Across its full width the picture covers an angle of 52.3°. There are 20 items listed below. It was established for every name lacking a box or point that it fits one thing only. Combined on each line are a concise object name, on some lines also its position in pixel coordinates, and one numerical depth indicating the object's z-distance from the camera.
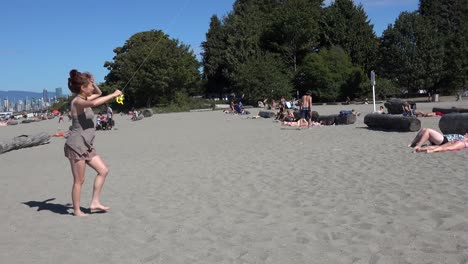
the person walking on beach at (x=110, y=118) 30.31
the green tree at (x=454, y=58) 52.97
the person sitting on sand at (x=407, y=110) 22.19
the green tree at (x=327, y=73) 59.97
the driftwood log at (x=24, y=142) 18.52
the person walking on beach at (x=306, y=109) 21.19
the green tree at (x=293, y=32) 68.69
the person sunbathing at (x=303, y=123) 21.69
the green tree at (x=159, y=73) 64.50
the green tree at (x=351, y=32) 68.19
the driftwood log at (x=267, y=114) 31.38
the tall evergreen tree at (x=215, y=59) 76.31
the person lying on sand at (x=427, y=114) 23.53
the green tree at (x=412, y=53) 54.50
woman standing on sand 6.35
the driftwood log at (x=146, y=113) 48.61
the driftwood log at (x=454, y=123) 12.52
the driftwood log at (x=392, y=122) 15.70
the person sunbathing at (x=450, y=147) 10.43
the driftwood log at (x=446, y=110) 19.65
